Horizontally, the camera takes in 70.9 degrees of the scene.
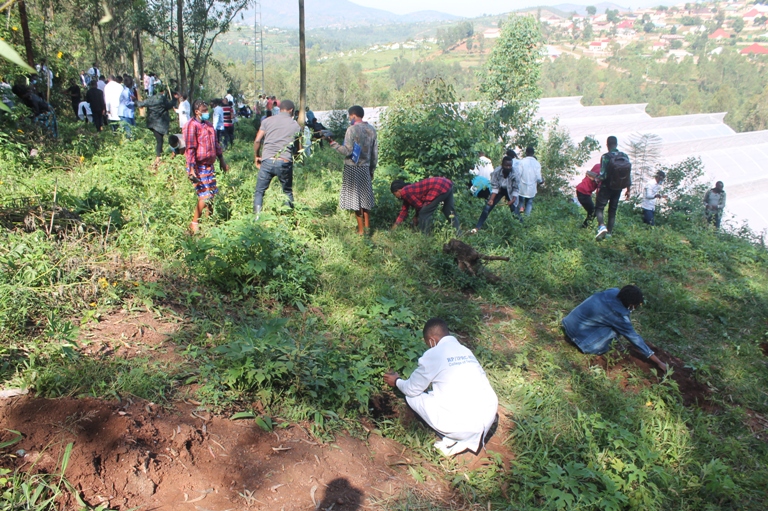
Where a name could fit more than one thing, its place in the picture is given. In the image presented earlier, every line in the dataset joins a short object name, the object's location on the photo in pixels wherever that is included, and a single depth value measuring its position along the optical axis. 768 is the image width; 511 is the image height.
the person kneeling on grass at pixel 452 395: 3.57
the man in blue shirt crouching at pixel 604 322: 5.03
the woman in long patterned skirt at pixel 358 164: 6.64
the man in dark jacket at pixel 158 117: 9.28
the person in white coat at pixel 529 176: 9.20
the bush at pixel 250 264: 4.96
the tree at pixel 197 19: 17.11
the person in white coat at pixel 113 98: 11.48
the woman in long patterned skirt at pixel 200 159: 6.23
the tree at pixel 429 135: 10.46
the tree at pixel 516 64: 23.23
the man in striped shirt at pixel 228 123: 12.70
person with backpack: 8.18
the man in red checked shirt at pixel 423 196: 7.15
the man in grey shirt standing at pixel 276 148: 6.55
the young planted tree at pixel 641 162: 14.58
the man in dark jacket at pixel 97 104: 12.10
